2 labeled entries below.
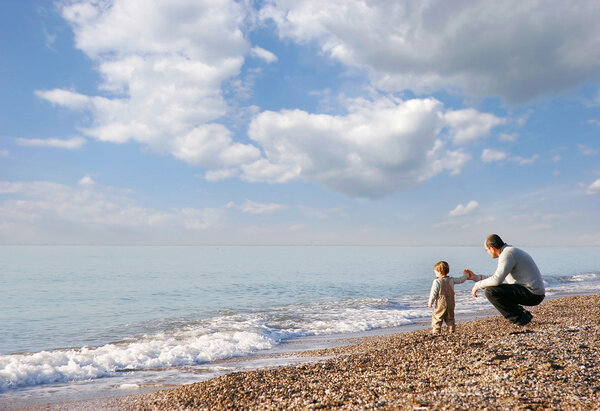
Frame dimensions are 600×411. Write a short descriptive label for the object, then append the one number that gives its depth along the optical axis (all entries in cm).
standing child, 1196
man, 1034
